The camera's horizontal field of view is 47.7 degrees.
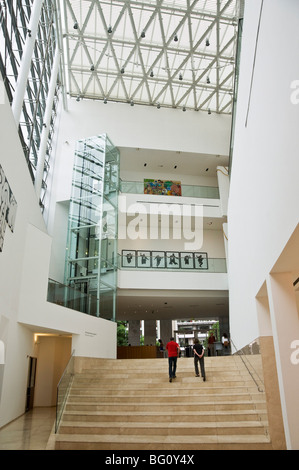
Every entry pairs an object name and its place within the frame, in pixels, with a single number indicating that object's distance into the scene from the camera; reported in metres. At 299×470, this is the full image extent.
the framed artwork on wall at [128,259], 19.40
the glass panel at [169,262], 19.53
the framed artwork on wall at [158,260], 19.77
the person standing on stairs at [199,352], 10.62
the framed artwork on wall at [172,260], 19.89
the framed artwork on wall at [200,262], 20.20
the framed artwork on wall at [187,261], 20.02
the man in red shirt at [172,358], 10.71
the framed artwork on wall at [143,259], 19.59
